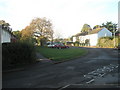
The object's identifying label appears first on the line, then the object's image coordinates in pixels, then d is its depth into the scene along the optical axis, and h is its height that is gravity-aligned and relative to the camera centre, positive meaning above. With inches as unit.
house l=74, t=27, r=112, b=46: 2039.9 +164.7
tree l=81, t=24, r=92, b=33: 3752.0 +571.7
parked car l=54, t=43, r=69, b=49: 1249.0 -20.4
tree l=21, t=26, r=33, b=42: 1537.5 +166.2
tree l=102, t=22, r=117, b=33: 2865.7 +479.4
